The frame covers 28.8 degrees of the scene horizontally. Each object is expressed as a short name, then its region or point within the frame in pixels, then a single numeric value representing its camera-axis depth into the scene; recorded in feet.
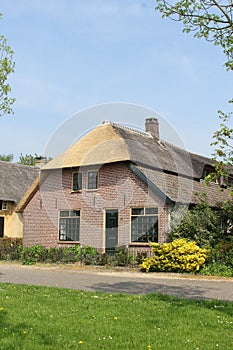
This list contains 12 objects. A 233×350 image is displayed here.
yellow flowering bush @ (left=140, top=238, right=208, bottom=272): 58.18
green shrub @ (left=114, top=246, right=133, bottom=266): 66.69
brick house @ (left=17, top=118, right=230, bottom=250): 73.36
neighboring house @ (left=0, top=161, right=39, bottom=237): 115.75
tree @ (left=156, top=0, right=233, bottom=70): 30.42
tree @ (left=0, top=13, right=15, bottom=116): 46.19
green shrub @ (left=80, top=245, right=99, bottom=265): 68.59
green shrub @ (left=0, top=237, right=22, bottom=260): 77.97
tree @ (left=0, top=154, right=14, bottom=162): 248.38
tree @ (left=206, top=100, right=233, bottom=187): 29.14
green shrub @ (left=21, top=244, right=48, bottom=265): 72.49
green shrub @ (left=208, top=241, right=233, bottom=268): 58.95
